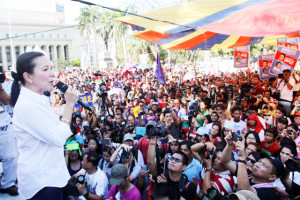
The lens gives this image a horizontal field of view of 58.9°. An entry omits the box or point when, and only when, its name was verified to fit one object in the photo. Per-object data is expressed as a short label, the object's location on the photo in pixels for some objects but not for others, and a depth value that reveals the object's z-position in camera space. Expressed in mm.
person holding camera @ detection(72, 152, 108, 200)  3093
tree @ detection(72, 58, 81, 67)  56516
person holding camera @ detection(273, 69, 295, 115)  6230
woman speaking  1497
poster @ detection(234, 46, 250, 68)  10047
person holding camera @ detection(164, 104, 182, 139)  4883
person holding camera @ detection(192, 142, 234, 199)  2562
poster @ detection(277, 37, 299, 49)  6516
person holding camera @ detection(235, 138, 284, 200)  2312
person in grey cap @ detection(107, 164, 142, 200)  2684
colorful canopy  4004
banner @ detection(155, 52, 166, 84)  8234
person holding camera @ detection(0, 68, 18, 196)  3242
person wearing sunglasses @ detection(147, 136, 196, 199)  2584
